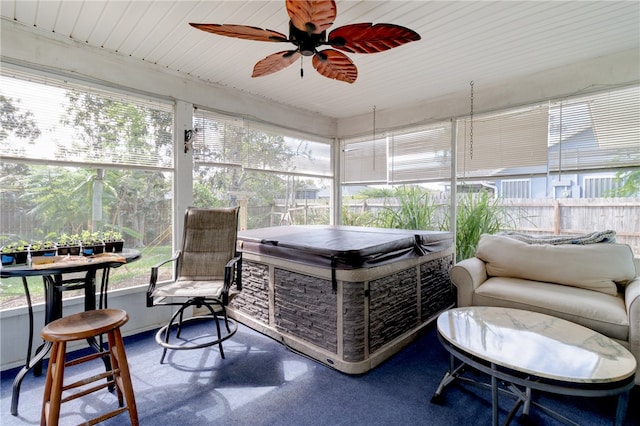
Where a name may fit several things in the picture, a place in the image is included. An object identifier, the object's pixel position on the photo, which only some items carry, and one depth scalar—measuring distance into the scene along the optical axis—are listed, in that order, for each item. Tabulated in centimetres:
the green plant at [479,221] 379
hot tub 222
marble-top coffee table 137
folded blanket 267
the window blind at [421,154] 412
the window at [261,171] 360
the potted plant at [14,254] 181
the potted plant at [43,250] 196
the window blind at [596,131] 290
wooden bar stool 152
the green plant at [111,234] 266
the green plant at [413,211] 424
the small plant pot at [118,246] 227
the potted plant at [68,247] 208
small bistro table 175
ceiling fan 159
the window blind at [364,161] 479
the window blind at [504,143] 340
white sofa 204
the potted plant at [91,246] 211
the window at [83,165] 244
